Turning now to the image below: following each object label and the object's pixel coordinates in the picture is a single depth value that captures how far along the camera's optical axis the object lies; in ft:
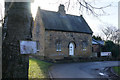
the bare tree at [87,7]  14.27
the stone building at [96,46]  75.68
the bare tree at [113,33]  120.03
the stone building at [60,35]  51.17
